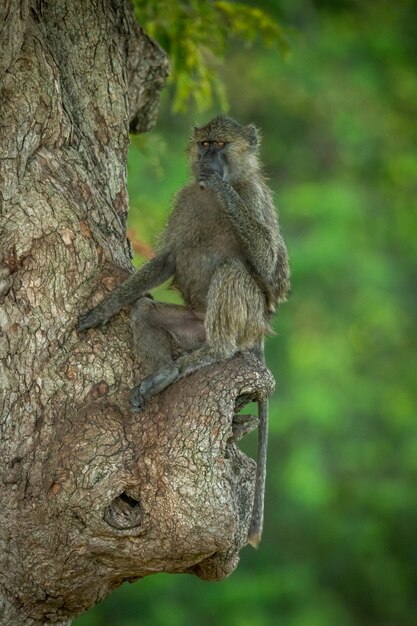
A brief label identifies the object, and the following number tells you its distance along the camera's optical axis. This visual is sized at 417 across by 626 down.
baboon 12.86
